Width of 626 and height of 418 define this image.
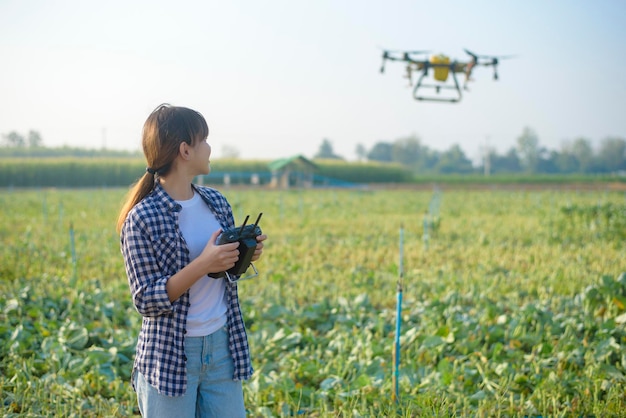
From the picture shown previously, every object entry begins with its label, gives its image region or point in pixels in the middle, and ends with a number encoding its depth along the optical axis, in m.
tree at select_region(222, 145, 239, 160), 73.41
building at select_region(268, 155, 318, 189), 42.09
